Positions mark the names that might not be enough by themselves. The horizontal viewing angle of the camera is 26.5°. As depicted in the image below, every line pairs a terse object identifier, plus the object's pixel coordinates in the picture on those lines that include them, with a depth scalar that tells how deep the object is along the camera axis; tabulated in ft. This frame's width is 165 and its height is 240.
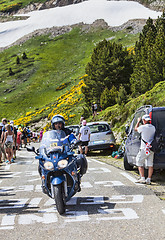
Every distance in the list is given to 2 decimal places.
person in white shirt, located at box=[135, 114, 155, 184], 28.09
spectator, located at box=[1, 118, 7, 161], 50.61
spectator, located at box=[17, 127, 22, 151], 81.07
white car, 56.95
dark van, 28.30
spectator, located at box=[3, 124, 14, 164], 51.16
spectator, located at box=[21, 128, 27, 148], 96.60
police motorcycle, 19.39
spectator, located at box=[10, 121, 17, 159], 60.49
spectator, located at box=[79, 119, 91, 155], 53.93
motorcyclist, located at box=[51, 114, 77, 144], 22.39
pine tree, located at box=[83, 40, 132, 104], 150.71
